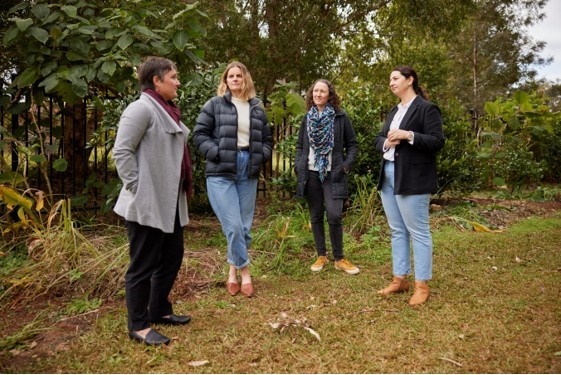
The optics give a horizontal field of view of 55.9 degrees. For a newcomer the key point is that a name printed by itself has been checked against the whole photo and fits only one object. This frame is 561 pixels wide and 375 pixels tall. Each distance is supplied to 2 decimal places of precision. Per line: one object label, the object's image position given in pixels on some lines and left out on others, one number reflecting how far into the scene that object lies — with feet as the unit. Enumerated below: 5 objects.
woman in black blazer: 13.69
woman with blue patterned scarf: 16.75
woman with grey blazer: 11.00
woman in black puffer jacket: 14.56
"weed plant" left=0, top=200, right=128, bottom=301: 14.51
